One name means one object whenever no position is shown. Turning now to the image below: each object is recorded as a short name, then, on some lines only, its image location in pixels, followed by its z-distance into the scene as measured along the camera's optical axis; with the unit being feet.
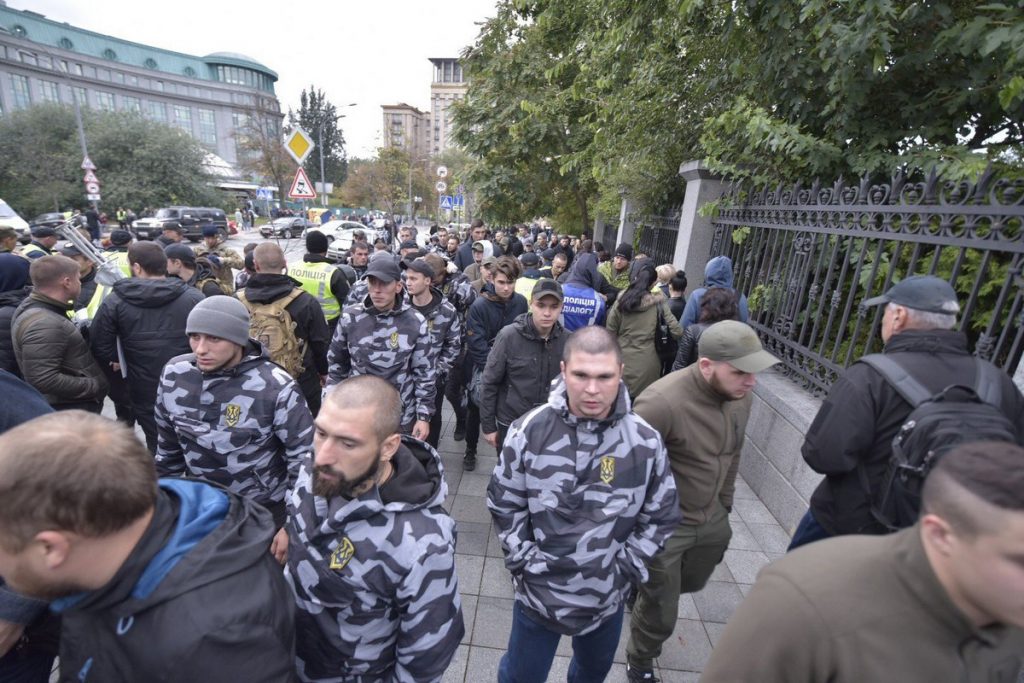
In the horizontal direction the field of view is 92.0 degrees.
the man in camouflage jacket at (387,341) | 12.32
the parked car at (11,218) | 53.09
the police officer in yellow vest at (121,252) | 20.19
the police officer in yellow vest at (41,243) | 23.52
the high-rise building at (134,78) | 187.32
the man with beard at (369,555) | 5.16
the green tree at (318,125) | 210.59
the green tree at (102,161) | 96.58
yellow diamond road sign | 28.55
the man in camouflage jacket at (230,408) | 7.86
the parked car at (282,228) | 107.48
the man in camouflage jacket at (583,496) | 6.66
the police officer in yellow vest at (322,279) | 17.58
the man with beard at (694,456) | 7.48
